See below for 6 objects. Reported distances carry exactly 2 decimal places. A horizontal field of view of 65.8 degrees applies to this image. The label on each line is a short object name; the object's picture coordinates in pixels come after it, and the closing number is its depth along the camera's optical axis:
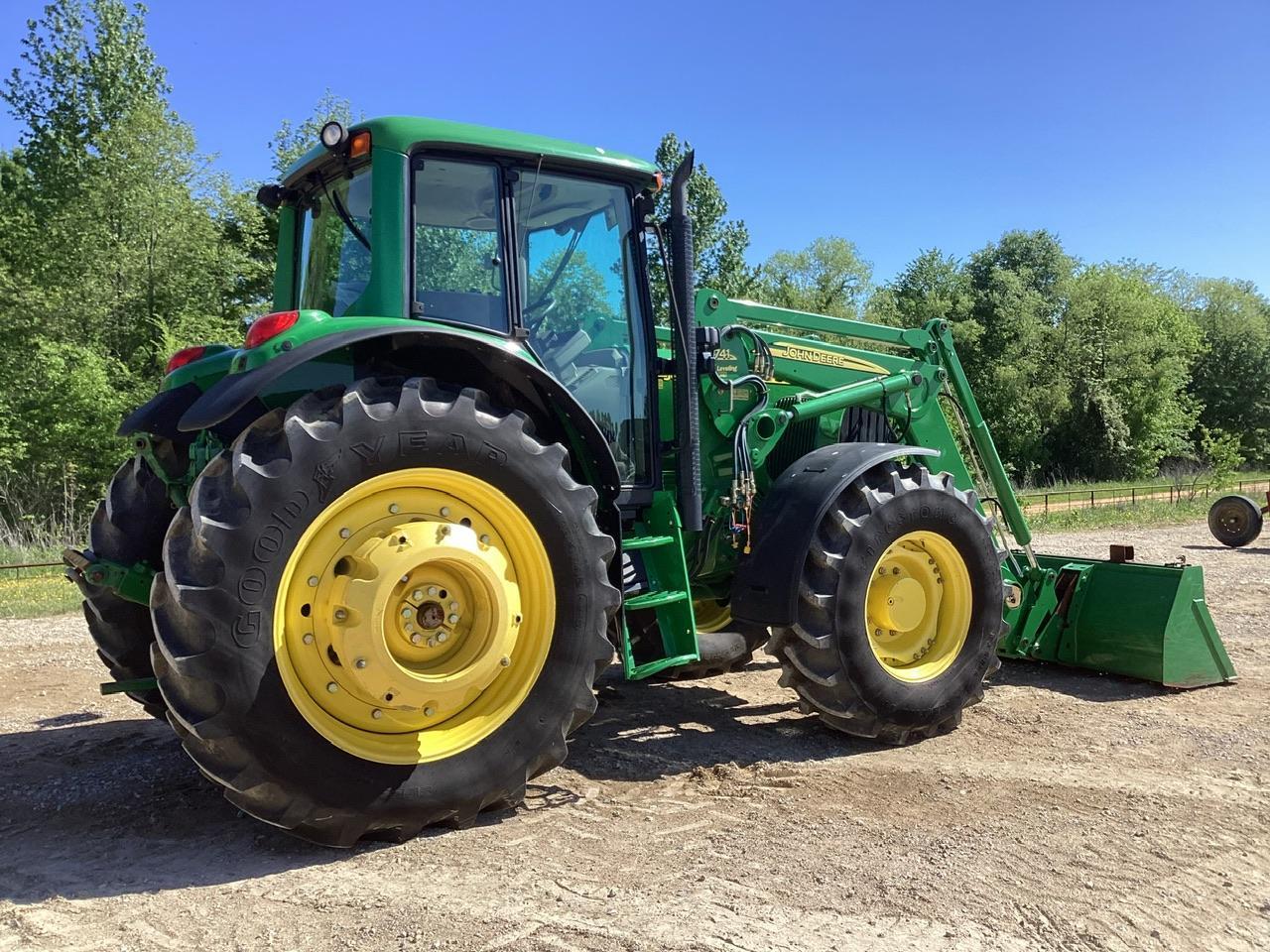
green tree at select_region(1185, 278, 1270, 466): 44.72
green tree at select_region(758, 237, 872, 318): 46.30
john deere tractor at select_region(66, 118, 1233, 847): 3.30
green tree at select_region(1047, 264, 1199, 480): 38.56
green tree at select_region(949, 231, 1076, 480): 38.50
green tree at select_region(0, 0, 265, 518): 19.19
